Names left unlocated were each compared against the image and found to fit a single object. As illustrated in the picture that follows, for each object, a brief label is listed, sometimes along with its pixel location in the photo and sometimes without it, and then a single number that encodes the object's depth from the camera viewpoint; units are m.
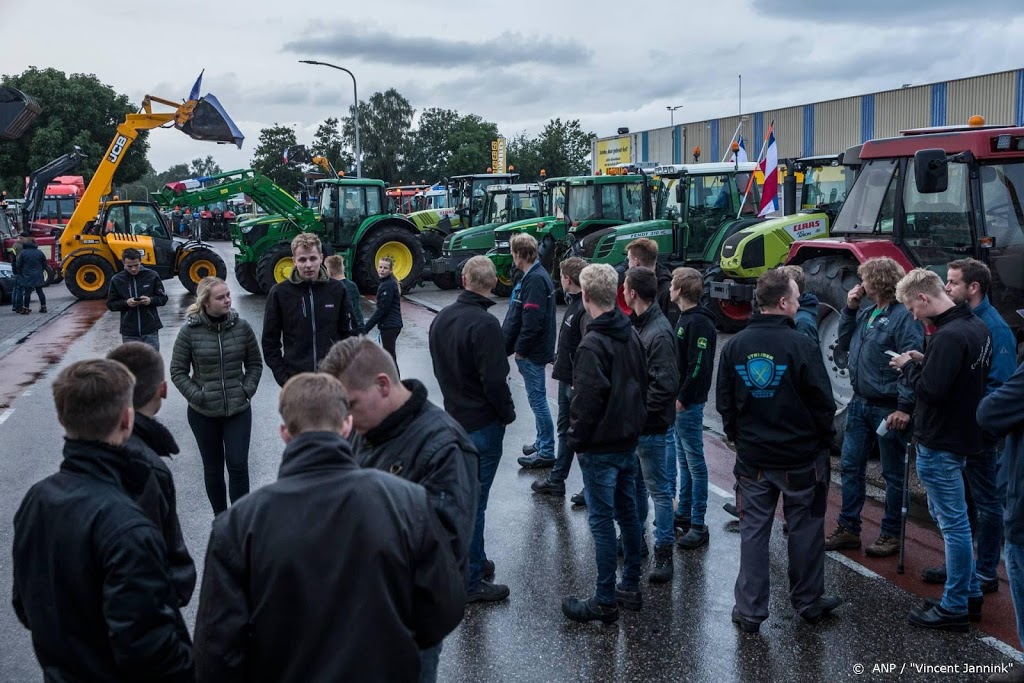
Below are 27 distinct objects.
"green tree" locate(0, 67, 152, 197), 53.62
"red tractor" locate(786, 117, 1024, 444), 8.18
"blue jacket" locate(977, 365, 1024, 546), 3.93
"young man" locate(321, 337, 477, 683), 3.21
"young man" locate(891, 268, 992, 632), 4.95
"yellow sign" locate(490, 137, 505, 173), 44.09
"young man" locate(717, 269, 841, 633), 4.96
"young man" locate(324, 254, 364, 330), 9.51
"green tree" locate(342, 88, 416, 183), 78.44
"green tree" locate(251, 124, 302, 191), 73.44
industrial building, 33.28
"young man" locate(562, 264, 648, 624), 5.00
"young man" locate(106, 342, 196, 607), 3.18
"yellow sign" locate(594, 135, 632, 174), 42.47
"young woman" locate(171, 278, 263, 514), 6.12
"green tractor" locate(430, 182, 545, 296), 22.30
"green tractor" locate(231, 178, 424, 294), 22.70
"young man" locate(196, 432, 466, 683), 2.50
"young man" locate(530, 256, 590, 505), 6.98
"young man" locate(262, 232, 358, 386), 6.87
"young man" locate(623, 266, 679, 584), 5.67
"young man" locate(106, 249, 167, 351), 9.80
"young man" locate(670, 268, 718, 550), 6.23
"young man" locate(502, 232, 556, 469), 7.69
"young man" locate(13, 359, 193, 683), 2.75
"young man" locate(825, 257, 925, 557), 5.82
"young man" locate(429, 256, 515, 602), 5.30
